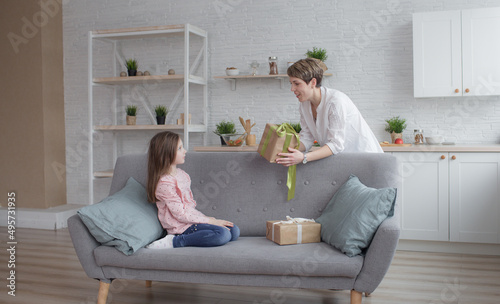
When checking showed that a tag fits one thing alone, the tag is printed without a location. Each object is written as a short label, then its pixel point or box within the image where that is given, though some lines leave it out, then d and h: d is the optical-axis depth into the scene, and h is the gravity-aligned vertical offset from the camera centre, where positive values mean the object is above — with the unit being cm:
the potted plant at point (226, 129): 526 +20
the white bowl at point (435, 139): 451 +6
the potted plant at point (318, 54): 499 +98
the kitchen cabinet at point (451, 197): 401 -45
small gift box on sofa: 257 -47
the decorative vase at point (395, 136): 473 +10
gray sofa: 233 -50
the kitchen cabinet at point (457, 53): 423 +84
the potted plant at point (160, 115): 539 +37
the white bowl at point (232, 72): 521 +83
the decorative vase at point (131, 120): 547 +32
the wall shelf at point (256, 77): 505 +76
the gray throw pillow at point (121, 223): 253 -41
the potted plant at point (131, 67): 543 +93
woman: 284 +16
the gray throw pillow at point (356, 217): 236 -37
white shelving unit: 512 +78
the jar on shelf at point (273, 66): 511 +87
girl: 266 -31
